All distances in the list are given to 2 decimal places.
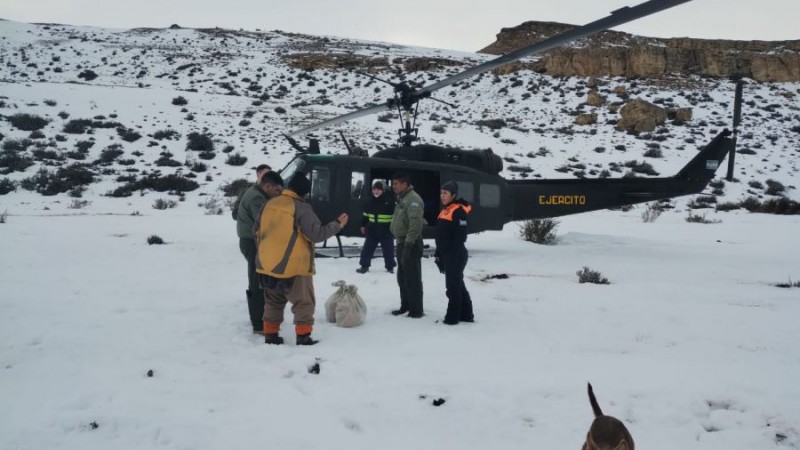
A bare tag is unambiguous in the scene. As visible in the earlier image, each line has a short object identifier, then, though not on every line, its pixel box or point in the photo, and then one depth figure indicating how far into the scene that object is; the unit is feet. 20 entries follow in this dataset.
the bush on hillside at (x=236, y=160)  78.23
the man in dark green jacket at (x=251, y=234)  17.79
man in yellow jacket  15.93
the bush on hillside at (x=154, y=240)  34.65
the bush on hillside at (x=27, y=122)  83.56
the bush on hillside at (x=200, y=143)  84.23
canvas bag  18.80
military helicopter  32.04
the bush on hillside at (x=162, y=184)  64.47
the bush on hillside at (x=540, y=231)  42.42
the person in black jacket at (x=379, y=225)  29.50
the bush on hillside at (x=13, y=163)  66.70
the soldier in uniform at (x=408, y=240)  20.11
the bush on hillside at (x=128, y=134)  84.12
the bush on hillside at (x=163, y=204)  56.29
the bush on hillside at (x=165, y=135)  87.21
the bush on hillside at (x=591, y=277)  27.61
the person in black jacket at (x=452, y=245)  18.84
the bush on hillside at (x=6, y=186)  58.08
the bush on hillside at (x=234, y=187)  65.36
